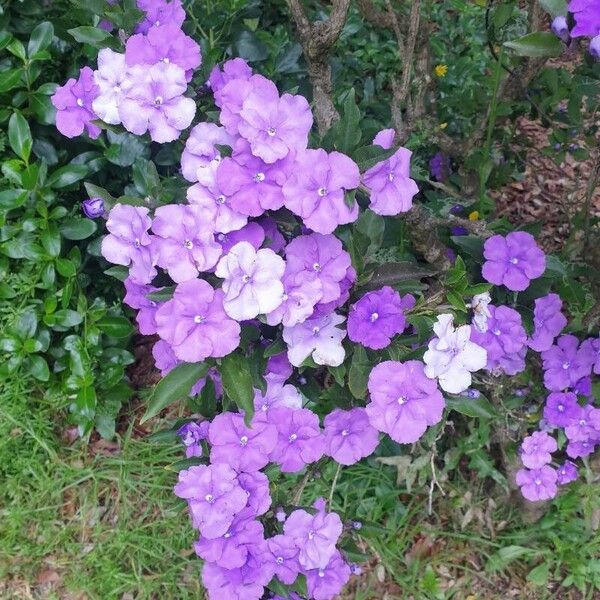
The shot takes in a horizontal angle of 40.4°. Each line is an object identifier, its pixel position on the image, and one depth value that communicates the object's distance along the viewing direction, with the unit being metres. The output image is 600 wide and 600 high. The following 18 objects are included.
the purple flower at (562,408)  0.69
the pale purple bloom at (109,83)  0.49
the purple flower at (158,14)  0.53
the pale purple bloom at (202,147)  0.48
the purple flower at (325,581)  0.55
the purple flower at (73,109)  0.52
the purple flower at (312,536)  0.52
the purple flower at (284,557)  0.51
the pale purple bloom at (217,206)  0.46
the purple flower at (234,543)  0.49
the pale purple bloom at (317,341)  0.48
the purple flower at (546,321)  0.63
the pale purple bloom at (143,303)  0.51
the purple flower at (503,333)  0.58
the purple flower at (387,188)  0.49
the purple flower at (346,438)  0.57
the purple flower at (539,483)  0.72
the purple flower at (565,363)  0.68
